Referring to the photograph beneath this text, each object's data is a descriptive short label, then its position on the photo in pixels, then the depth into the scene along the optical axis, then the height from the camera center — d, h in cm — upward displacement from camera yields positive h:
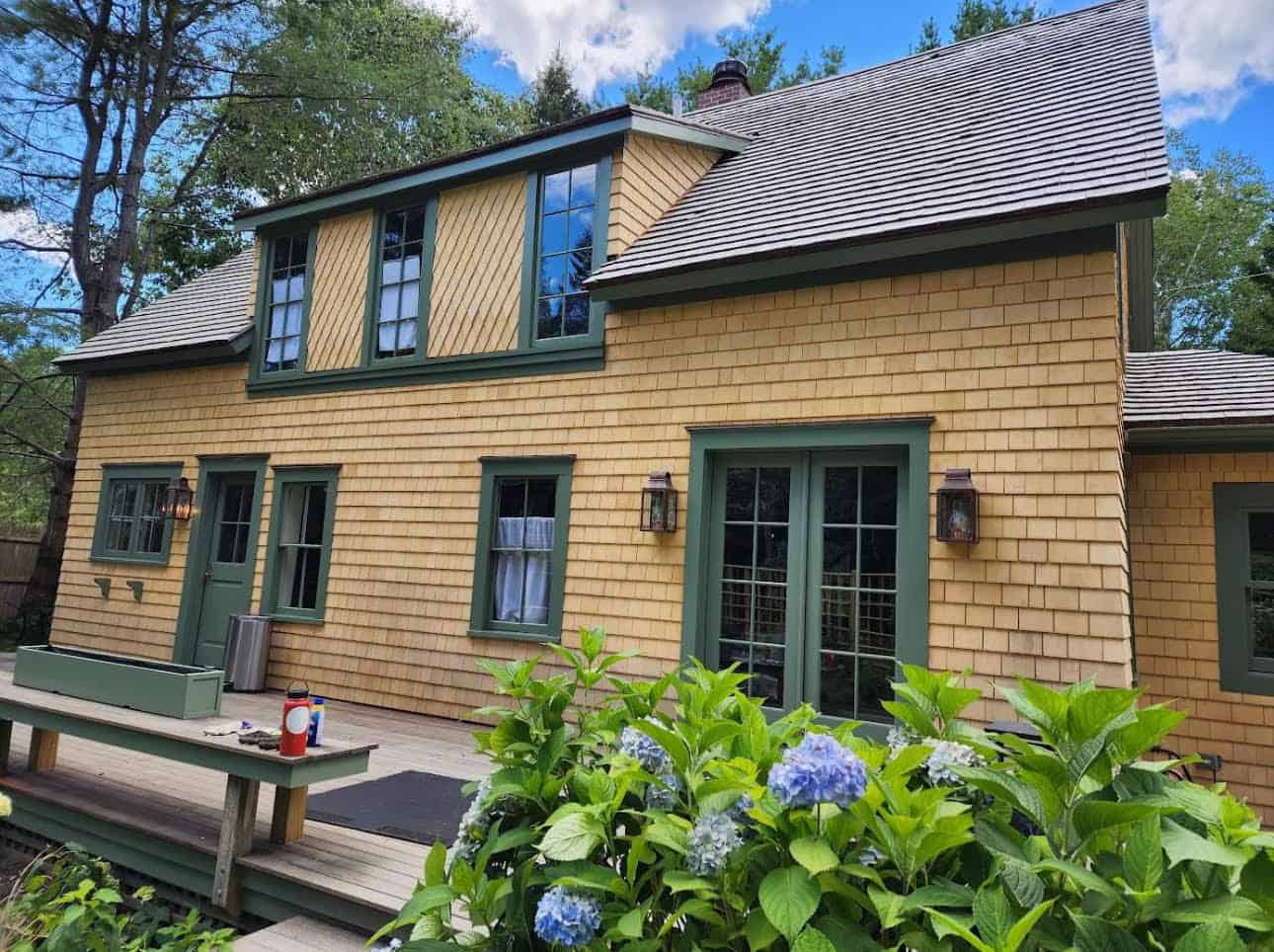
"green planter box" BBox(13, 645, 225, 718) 385 -73
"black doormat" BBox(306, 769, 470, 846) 369 -130
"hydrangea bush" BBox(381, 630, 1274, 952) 91 -35
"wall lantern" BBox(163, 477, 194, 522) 816 +45
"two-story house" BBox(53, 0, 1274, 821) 448 +117
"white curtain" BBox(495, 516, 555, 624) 618 -4
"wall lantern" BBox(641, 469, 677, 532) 548 +48
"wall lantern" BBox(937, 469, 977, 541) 447 +46
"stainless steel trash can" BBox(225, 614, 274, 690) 713 -96
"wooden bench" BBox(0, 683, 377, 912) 324 -93
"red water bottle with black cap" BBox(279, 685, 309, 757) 323 -73
